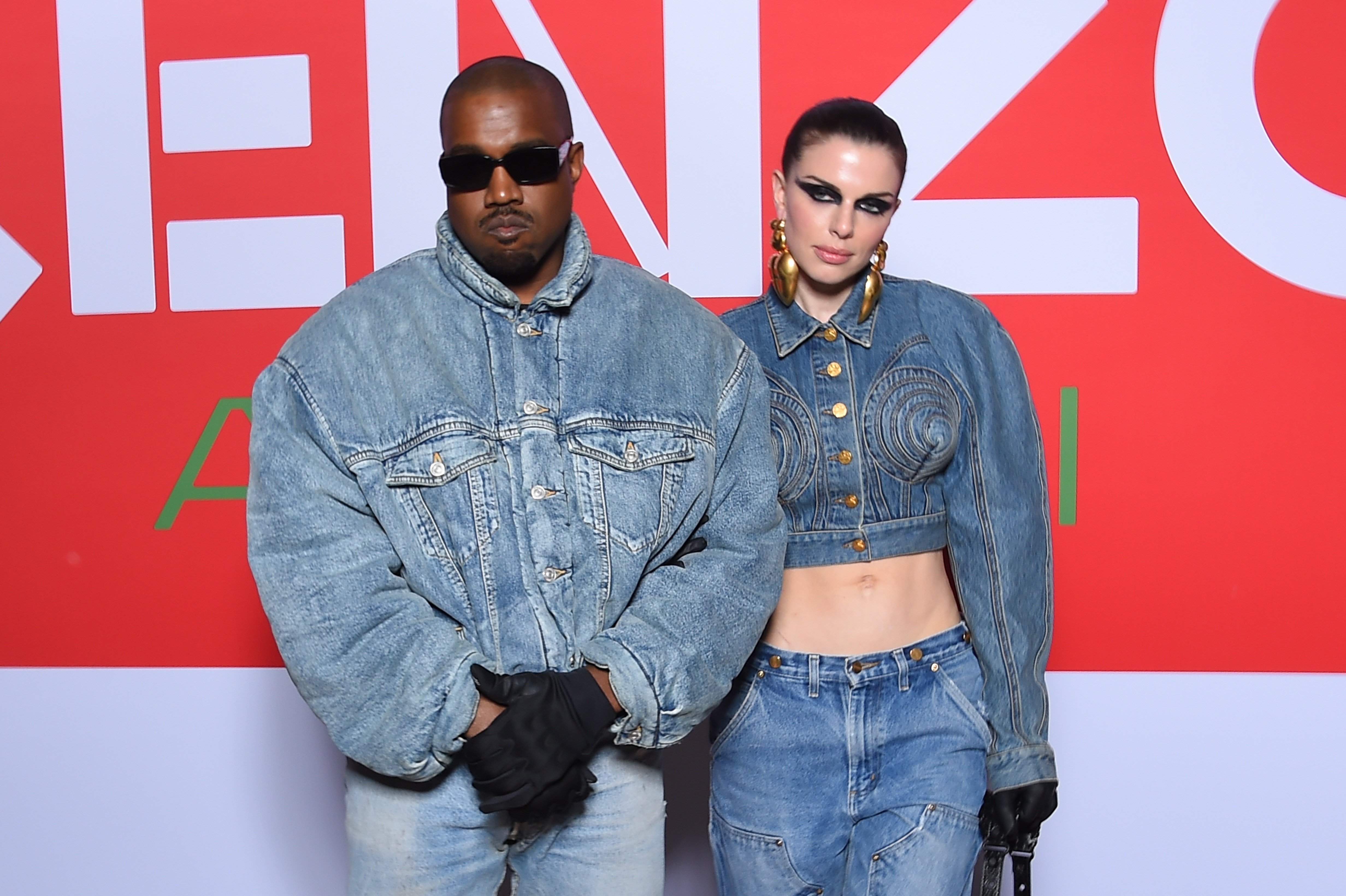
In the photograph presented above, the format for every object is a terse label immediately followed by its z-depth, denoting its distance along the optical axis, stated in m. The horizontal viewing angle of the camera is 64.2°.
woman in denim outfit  1.75
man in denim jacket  1.39
